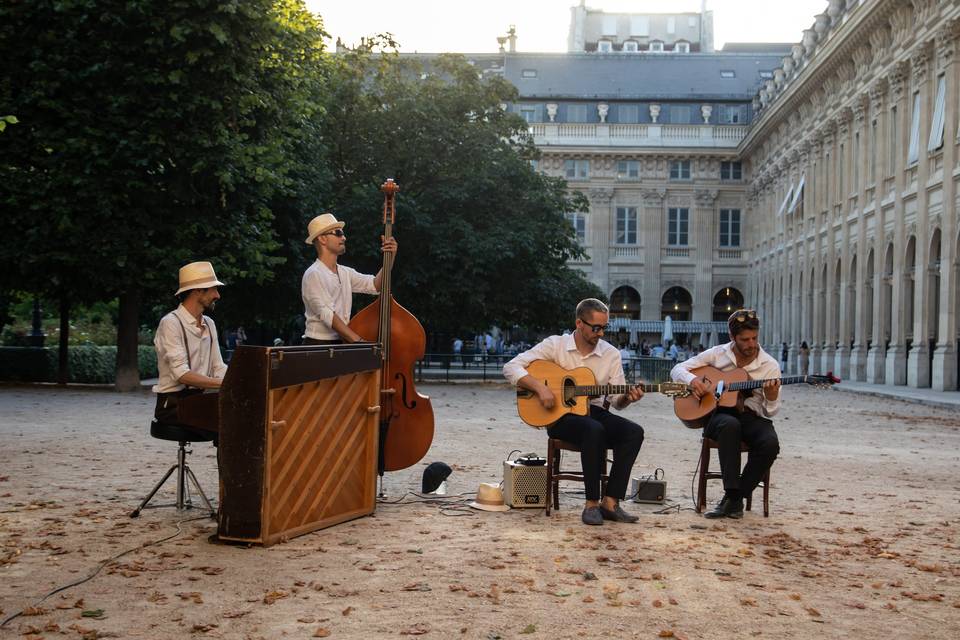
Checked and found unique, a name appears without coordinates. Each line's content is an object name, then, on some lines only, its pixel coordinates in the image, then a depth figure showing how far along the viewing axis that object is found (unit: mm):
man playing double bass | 8352
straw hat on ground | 8648
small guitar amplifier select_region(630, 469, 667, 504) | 9117
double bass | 8547
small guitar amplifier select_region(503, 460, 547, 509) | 8680
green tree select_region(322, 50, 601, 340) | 31406
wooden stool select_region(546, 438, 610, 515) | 8398
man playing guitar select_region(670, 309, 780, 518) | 8469
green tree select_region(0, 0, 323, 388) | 21219
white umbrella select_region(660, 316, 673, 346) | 55719
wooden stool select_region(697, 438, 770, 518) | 8633
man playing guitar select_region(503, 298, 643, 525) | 8227
